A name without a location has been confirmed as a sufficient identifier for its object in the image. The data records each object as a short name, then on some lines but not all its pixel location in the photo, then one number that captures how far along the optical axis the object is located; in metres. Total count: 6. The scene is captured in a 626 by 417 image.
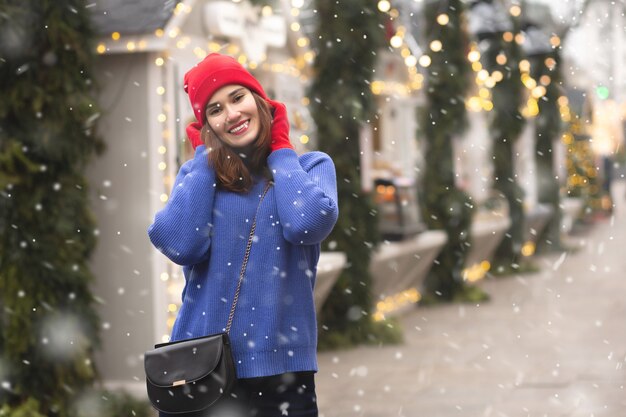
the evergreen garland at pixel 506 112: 15.62
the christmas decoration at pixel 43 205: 5.63
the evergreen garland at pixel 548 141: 17.92
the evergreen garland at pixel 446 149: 12.84
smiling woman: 2.97
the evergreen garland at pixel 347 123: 9.39
